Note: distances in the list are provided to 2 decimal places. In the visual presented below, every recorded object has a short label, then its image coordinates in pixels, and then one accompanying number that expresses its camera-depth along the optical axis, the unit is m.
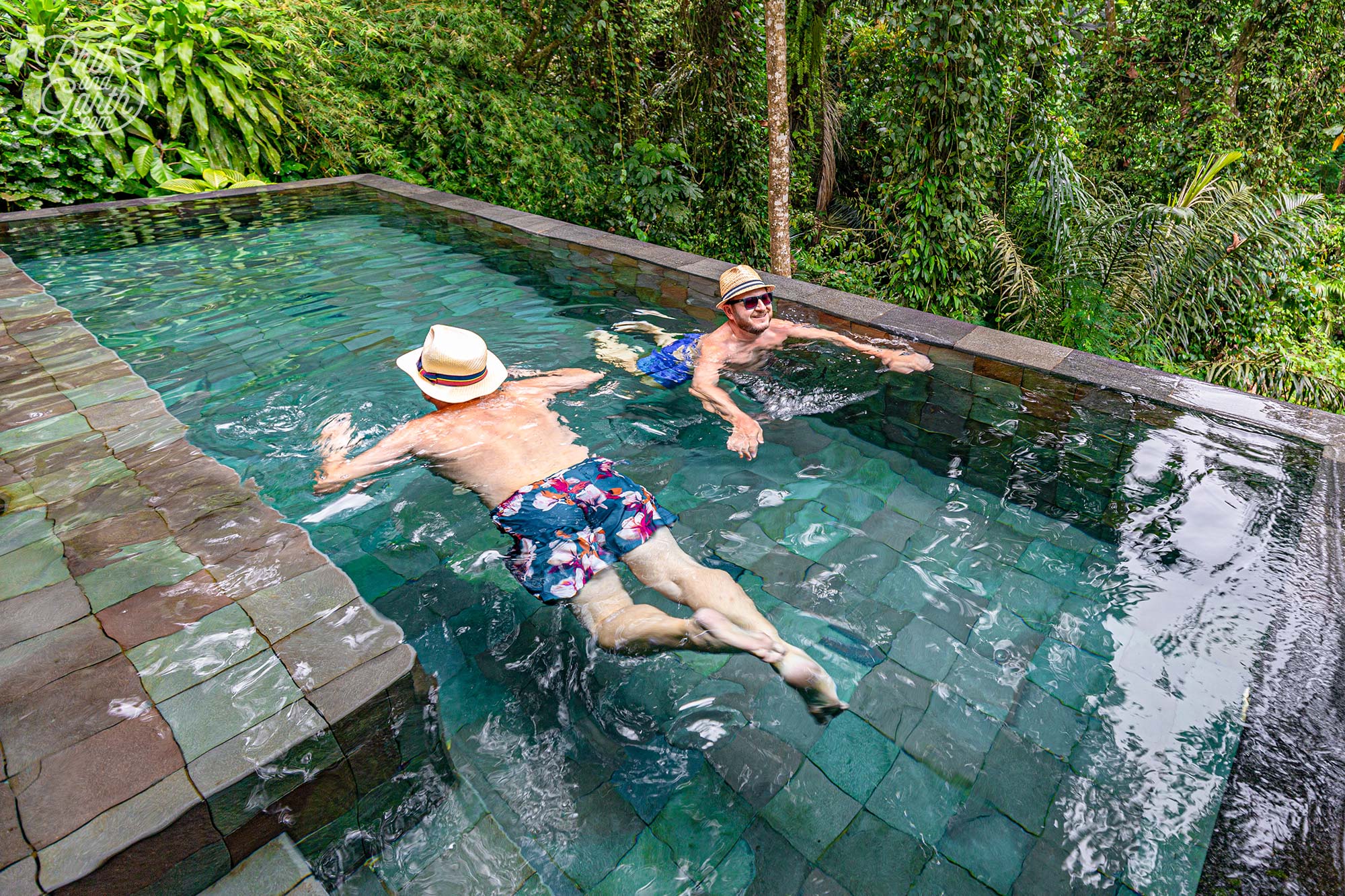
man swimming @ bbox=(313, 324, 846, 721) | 2.14
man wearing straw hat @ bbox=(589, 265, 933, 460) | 3.55
